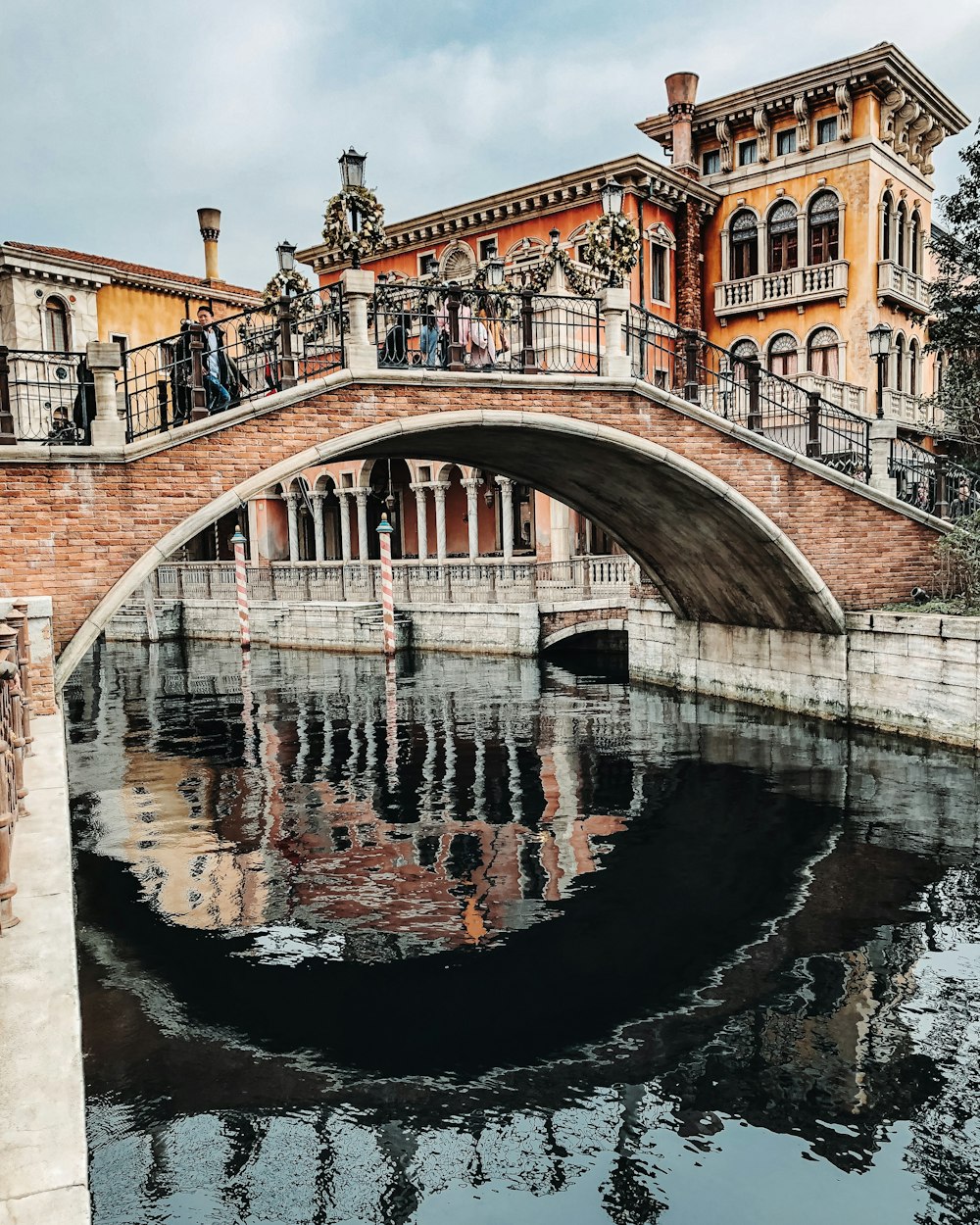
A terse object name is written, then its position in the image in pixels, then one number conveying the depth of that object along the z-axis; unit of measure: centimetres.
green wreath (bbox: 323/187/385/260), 1075
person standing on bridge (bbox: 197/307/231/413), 1127
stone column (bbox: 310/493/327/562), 3142
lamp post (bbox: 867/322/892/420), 1745
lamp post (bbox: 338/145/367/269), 1057
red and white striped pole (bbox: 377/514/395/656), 2378
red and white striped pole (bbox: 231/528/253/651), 2652
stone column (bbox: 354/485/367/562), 2907
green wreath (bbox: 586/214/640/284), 1266
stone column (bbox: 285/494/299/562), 3238
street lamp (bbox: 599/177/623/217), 1231
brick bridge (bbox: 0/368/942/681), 1015
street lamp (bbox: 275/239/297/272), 1279
